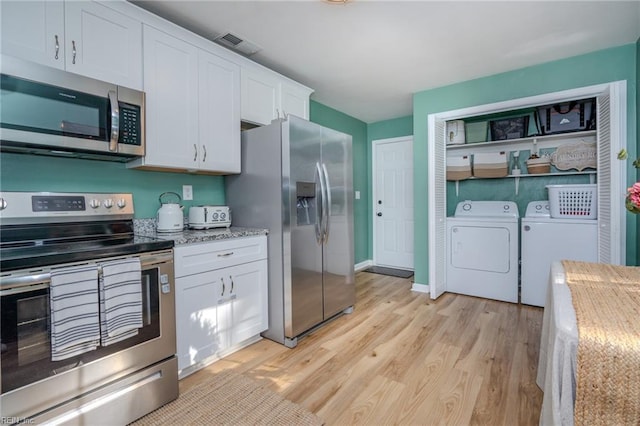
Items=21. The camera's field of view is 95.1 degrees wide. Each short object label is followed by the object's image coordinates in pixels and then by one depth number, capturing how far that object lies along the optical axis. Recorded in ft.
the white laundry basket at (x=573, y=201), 9.40
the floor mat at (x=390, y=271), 14.33
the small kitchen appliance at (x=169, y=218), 6.98
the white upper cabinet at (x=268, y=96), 8.40
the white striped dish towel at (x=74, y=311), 4.14
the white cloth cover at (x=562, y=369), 2.88
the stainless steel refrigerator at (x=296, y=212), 7.50
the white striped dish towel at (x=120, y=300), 4.57
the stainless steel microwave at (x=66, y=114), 4.59
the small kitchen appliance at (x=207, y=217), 7.58
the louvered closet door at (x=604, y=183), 8.33
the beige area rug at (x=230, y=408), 4.98
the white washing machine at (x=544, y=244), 9.21
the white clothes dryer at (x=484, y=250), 10.46
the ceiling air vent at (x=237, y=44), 7.55
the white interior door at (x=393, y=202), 14.98
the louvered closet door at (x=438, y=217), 11.05
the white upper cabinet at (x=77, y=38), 4.72
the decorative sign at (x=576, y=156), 10.01
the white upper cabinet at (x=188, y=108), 6.35
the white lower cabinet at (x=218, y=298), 6.05
